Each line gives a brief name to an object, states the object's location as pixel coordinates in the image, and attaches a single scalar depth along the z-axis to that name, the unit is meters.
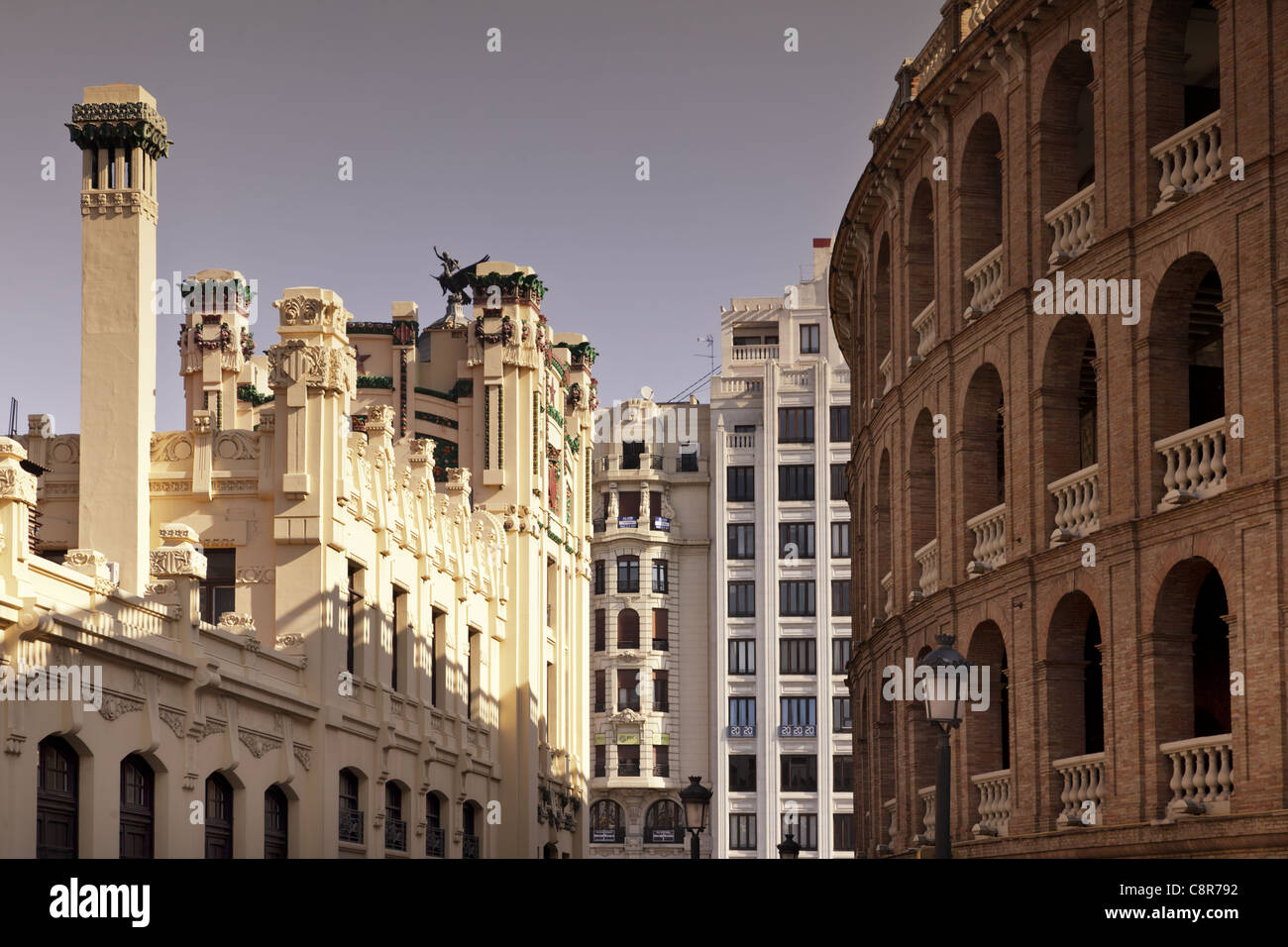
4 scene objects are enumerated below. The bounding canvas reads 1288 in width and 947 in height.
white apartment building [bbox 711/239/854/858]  93.19
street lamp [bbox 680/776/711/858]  32.84
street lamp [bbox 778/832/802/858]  39.81
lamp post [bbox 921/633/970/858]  20.38
